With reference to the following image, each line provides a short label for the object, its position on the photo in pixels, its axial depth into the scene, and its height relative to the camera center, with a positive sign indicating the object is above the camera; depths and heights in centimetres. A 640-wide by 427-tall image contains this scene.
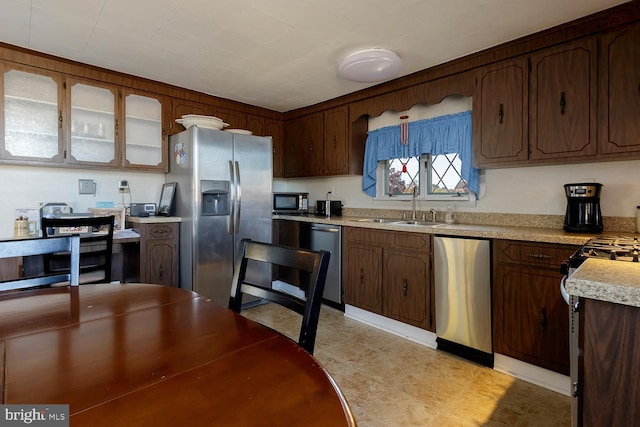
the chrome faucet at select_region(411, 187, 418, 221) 322 +4
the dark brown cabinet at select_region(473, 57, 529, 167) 238 +75
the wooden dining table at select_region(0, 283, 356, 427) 55 -34
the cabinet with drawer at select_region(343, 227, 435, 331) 259 -56
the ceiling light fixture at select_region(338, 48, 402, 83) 252 +118
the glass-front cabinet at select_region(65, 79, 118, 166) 288 +81
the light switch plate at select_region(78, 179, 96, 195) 309 +23
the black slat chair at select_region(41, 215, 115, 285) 188 -29
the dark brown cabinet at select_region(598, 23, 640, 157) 195 +74
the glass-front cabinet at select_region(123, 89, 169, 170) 318 +81
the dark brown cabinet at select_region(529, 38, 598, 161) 211 +75
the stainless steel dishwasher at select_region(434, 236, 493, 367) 225 -63
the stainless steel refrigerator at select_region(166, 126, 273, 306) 310 +11
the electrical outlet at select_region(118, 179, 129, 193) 332 +25
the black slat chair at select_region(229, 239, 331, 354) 95 -23
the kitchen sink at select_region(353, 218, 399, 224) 342 -10
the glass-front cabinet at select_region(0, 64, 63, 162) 259 +79
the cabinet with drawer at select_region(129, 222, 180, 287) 294 -39
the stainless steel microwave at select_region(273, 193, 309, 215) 406 +9
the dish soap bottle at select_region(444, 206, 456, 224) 302 -6
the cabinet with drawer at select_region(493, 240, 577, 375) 193 -60
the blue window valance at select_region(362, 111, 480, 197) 284 +67
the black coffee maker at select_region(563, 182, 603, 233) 209 +3
